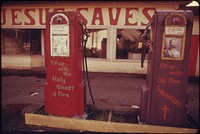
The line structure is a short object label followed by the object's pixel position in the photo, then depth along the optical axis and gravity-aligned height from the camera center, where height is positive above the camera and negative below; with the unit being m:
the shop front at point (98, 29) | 9.05 +0.94
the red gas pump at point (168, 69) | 3.61 -0.40
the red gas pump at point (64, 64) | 4.00 -0.38
